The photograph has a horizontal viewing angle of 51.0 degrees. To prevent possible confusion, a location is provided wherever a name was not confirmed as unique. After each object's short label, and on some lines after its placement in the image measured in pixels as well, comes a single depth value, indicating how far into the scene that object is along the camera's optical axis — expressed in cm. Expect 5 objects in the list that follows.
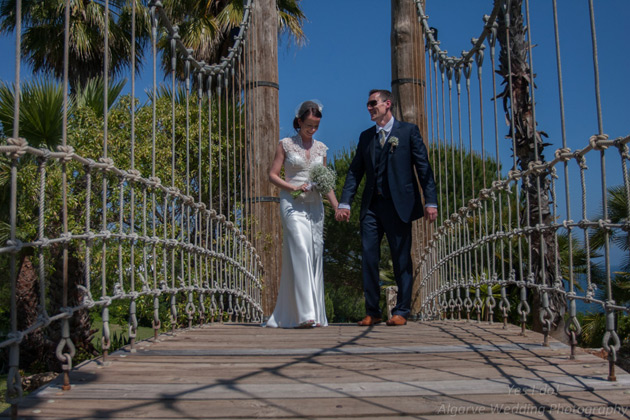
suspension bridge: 195
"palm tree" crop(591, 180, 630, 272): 1014
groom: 462
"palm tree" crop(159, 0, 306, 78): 1339
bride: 469
